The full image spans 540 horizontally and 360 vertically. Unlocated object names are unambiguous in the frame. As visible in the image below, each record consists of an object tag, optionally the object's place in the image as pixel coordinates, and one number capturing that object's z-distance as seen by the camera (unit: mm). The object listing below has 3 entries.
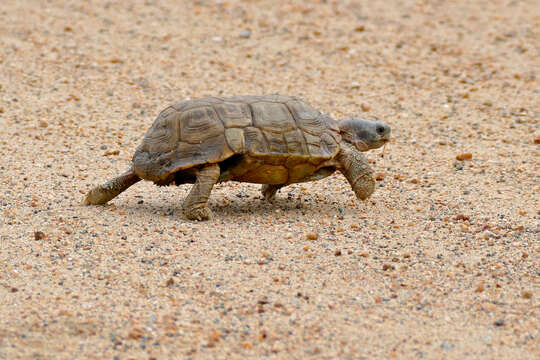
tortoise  11664
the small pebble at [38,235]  11195
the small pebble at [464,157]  15836
